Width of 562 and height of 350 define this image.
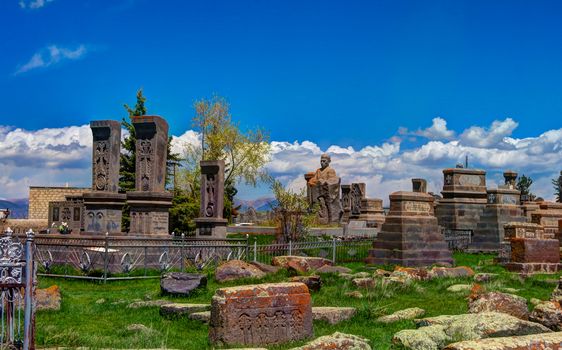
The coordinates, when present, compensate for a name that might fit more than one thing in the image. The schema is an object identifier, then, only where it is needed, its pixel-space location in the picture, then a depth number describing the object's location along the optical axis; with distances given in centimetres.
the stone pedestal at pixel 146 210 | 1980
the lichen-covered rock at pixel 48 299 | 1077
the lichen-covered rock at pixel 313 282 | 1279
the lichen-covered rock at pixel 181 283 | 1244
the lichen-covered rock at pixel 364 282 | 1316
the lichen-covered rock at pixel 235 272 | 1458
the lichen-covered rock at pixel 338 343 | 639
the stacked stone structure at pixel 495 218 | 2634
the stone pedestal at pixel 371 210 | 3759
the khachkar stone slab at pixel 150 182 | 1983
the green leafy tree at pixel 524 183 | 6069
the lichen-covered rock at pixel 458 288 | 1308
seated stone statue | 3659
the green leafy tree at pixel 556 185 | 3804
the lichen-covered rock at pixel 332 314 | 928
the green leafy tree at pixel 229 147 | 4447
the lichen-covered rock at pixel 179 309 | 993
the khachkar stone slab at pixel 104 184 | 1947
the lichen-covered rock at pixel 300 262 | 1639
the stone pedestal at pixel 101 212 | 1939
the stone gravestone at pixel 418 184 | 3500
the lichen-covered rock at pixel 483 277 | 1464
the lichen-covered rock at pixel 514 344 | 487
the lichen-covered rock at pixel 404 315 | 954
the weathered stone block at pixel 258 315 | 766
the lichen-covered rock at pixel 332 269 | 1583
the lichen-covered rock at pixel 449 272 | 1556
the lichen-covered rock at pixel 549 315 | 825
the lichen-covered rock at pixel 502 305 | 927
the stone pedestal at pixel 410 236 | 1950
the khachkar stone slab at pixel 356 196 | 4059
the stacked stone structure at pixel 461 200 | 3116
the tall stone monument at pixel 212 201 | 2247
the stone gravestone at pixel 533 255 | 1755
